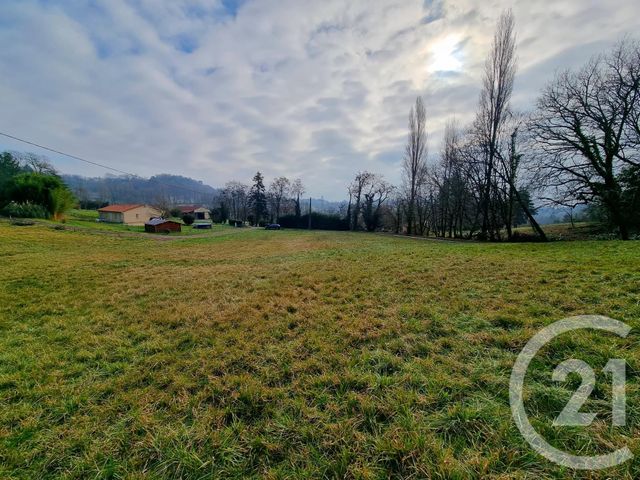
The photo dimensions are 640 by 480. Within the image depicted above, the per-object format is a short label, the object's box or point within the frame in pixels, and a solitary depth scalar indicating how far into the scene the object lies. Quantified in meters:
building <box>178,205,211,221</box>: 59.12
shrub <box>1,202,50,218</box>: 24.97
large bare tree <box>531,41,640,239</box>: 13.43
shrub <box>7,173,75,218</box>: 27.25
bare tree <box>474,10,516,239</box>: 18.66
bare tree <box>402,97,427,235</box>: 29.81
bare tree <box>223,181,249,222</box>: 67.25
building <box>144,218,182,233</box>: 30.33
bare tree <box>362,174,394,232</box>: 41.77
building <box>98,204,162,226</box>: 40.78
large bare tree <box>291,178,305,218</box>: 50.56
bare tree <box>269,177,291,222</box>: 58.09
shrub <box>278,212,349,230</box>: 46.56
